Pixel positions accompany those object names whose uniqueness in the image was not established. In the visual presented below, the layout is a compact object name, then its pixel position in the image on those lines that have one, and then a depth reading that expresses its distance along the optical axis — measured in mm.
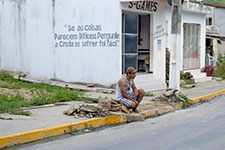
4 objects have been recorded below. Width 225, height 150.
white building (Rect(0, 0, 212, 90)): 14867
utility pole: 13414
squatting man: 9945
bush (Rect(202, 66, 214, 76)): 22219
